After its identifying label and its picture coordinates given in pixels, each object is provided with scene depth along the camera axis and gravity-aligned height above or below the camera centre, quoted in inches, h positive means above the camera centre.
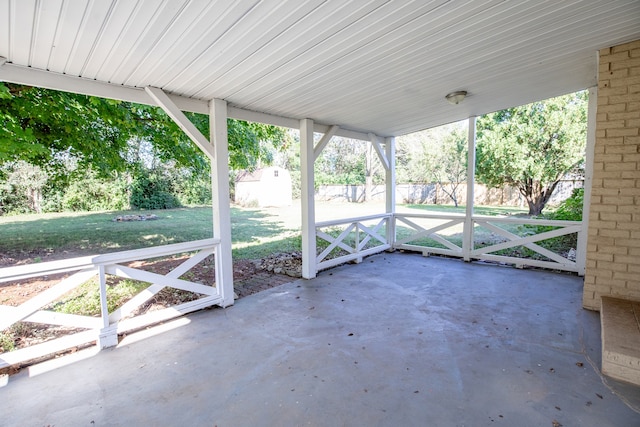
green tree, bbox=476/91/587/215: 331.6 +50.5
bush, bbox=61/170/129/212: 584.4 -0.2
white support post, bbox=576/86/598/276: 165.6 +19.0
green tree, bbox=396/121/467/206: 623.8 +69.2
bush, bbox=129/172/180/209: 642.8 +3.2
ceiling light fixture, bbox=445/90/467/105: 152.4 +48.2
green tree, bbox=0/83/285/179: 163.3 +46.1
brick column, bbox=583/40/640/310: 118.8 +3.2
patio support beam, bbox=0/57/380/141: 98.1 +41.1
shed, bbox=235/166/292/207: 793.6 +12.7
